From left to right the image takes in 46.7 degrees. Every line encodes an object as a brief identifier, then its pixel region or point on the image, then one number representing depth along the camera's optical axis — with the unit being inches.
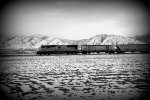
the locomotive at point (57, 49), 2923.2
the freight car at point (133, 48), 3051.9
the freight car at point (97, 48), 3034.9
